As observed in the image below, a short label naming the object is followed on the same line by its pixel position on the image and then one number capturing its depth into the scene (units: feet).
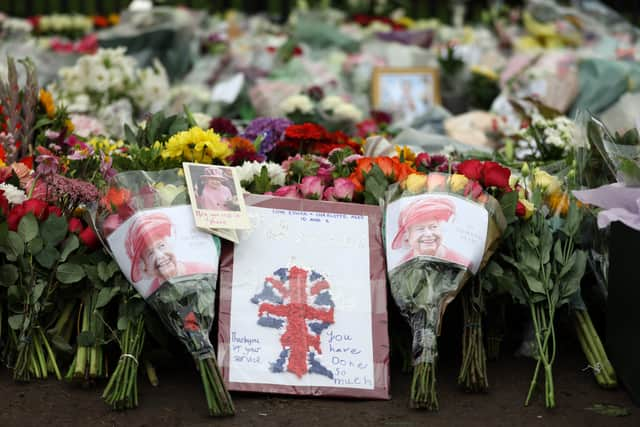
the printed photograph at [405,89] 16.38
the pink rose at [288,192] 7.82
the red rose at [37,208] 7.47
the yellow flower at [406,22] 21.83
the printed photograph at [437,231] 7.08
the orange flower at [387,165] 7.95
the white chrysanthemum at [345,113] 13.64
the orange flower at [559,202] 8.11
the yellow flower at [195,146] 7.98
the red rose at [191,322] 6.66
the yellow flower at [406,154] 8.61
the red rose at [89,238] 7.40
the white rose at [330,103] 13.64
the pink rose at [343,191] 7.86
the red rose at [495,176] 7.60
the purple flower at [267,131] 9.62
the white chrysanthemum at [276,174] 8.18
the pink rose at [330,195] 7.86
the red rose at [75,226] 7.51
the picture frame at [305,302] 6.85
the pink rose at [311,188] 7.80
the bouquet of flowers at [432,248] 6.84
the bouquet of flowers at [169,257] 6.62
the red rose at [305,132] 9.32
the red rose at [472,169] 7.66
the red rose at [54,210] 7.60
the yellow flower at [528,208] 7.70
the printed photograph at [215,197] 7.04
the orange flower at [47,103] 10.00
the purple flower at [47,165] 7.64
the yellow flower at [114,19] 21.38
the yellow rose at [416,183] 7.52
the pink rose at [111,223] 7.04
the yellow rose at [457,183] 7.47
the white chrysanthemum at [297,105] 12.96
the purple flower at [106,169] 7.35
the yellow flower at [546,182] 8.20
